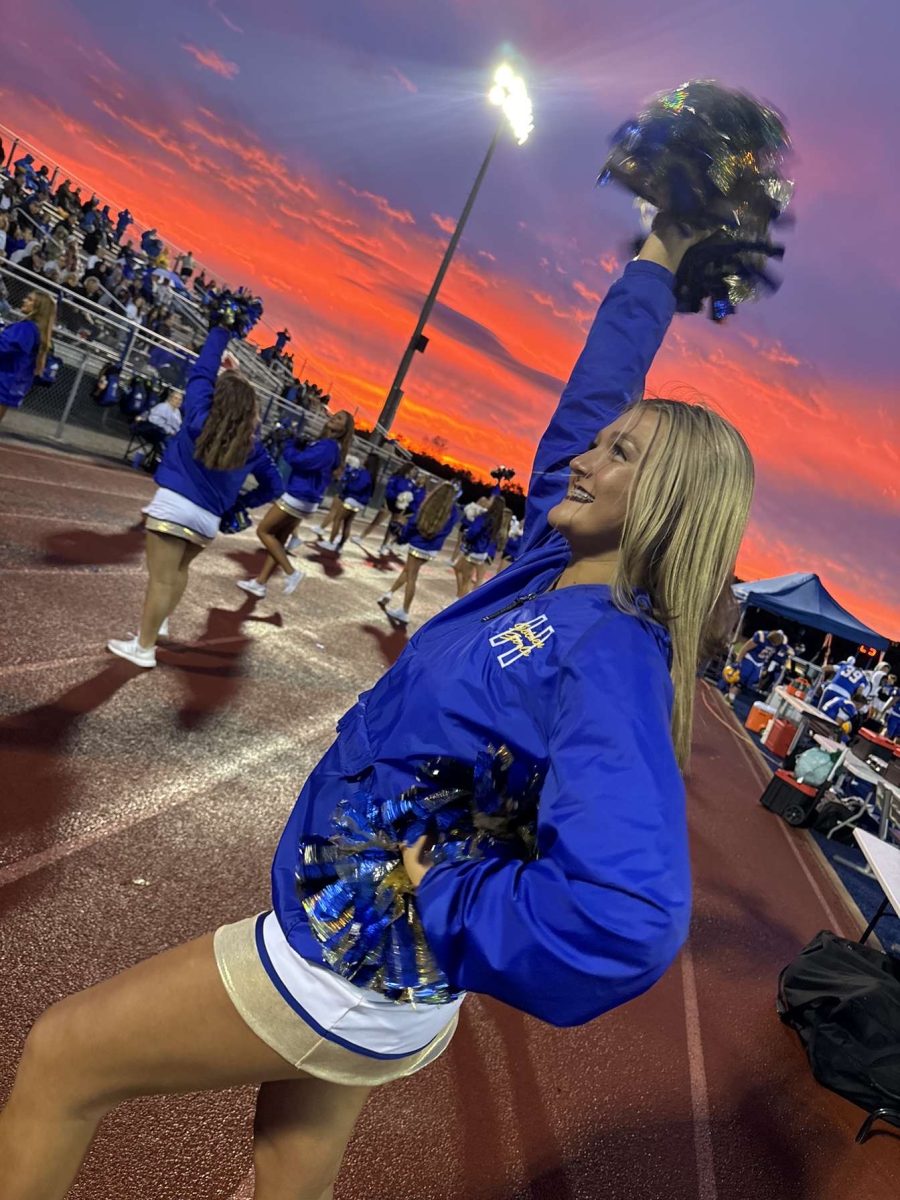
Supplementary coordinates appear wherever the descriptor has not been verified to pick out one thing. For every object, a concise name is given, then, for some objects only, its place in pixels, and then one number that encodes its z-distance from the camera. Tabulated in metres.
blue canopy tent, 20.28
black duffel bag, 4.14
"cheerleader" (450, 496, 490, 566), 13.54
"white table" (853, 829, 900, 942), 4.57
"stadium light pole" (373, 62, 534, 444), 22.97
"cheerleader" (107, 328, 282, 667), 5.01
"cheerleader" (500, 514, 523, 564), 19.84
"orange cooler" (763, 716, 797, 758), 14.00
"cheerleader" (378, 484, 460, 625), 10.51
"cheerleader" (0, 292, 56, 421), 8.56
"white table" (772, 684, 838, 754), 12.47
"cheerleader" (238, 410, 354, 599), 8.73
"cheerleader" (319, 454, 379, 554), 14.38
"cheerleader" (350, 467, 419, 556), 14.13
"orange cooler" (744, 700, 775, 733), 15.70
